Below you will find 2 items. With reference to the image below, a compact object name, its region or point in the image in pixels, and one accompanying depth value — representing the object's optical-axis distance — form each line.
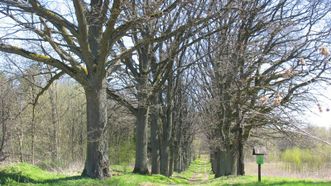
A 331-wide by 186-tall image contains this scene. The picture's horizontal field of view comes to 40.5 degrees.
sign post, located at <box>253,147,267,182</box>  16.03
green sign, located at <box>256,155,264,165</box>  15.99
